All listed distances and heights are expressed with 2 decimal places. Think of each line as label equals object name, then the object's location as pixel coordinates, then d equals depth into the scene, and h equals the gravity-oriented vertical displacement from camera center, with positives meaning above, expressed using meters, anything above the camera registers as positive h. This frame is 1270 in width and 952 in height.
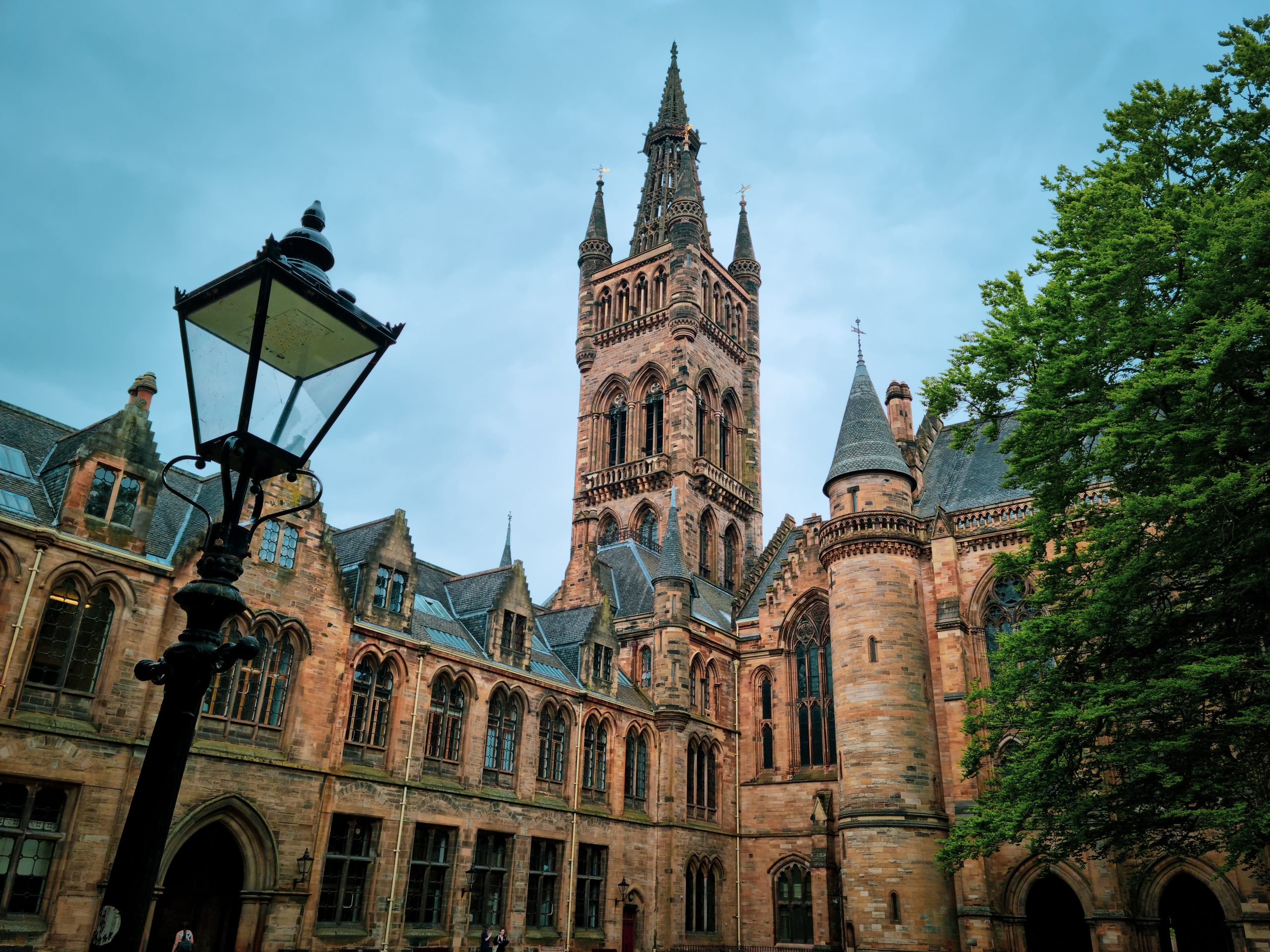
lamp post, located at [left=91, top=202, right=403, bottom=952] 5.11 +2.58
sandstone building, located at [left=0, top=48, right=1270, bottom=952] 19.34 +4.53
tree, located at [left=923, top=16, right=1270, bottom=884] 14.84 +6.98
